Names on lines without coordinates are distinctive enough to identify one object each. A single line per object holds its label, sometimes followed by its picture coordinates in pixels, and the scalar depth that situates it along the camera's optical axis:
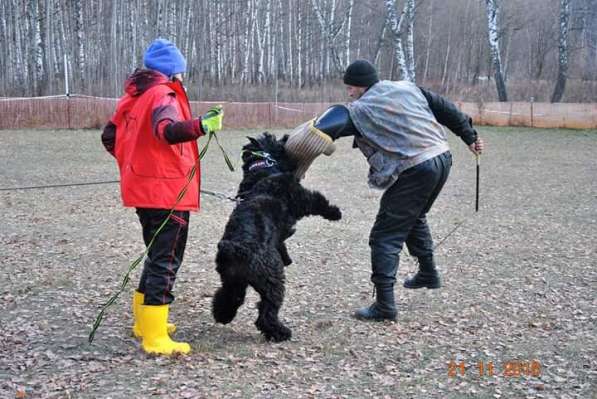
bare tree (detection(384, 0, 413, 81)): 24.30
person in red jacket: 3.71
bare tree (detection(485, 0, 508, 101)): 25.59
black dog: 3.87
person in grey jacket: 4.25
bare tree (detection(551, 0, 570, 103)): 25.33
